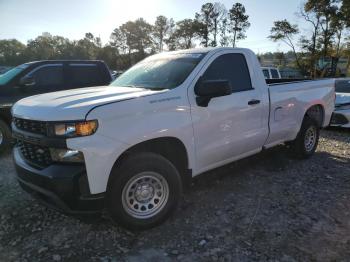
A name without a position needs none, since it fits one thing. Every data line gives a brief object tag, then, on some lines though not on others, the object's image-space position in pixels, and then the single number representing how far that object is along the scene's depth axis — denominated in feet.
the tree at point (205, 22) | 167.32
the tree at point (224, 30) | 165.59
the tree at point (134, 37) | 220.64
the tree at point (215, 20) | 167.02
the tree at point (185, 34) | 170.30
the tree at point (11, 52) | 248.11
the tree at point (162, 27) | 208.85
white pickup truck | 9.43
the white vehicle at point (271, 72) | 44.01
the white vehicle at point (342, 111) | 27.65
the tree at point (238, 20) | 160.15
